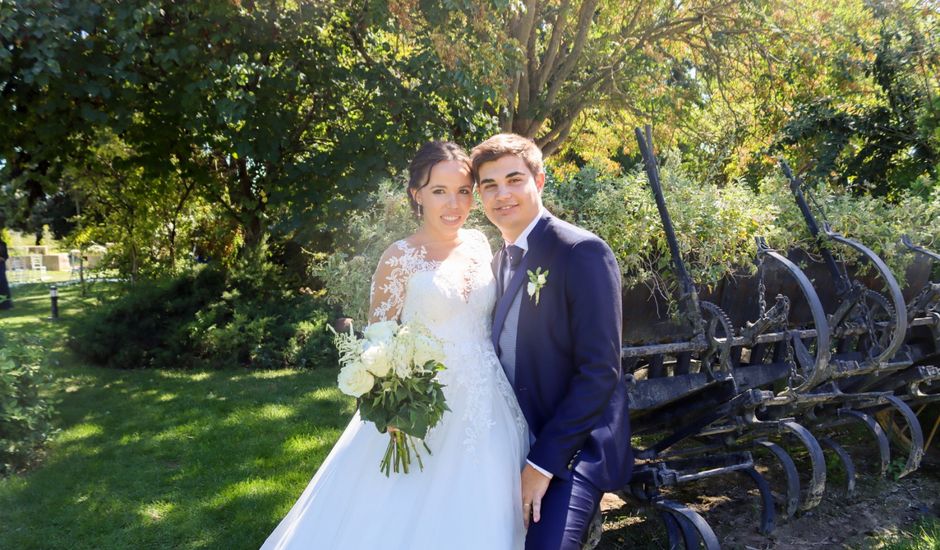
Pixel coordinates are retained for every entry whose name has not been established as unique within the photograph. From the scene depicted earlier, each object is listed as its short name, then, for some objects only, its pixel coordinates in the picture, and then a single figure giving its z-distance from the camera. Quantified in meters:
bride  2.16
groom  2.06
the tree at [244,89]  6.36
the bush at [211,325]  8.33
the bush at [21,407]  4.68
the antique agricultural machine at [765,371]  2.87
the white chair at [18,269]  26.48
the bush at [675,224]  3.19
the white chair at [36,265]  29.06
